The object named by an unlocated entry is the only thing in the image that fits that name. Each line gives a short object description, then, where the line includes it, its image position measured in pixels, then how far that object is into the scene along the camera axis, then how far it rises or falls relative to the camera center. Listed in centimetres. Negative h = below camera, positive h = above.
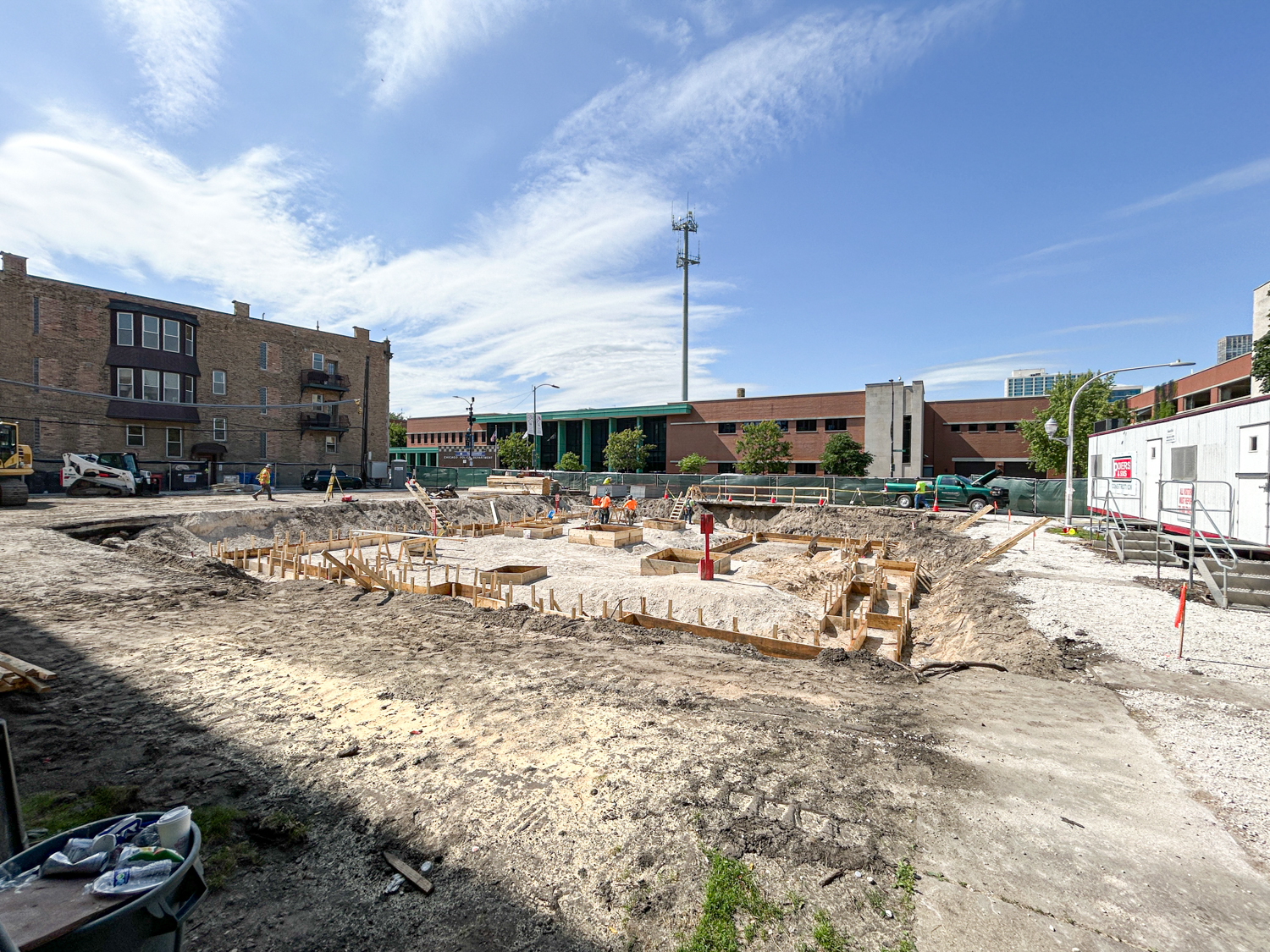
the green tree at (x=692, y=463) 5758 +115
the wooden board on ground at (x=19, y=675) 626 -227
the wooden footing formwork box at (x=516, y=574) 1791 -322
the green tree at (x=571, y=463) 6694 +118
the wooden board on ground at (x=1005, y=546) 1786 -220
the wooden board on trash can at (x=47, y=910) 173 -141
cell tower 10106 +4234
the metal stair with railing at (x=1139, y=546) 1505 -175
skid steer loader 2845 -40
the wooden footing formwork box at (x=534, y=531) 2758 -280
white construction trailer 1203 +25
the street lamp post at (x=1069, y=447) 2220 +126
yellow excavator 2321 +0
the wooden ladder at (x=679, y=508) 3566 -206
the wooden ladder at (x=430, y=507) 2847 -188
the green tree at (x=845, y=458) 5044 +161
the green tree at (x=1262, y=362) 3080 +635
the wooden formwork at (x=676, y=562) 1936 -314
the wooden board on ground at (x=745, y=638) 1105 -326
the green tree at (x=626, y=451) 6194 +241
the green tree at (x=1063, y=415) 3916 +436
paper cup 212 -131
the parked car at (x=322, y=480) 4288 -73
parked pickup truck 3309 -86
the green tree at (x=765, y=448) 5300 +244
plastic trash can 179 -147
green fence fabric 3081 -59
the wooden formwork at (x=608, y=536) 2539 -277
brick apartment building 3475 +618
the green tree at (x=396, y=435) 9331 +577
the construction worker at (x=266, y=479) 3133 -51
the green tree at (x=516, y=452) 6975 +250
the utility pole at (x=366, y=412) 4737 +493
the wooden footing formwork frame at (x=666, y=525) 3169 -277
